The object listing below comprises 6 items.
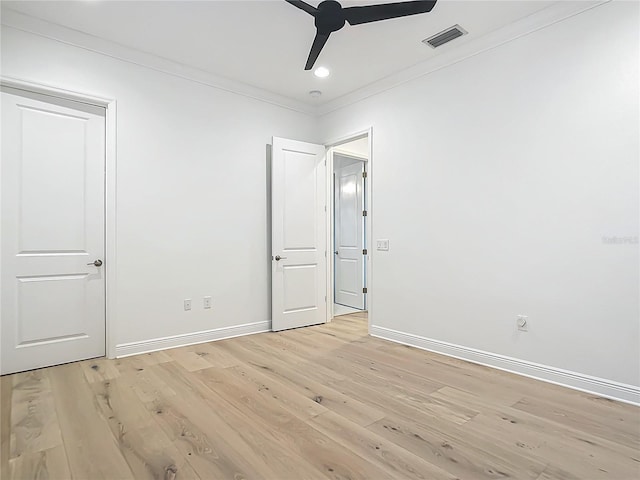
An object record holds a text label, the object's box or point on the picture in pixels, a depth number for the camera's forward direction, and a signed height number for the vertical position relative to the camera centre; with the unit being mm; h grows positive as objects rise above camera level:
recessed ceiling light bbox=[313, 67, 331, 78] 3711 +1780
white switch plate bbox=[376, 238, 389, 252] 3926 -45
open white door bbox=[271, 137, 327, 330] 4242 +86
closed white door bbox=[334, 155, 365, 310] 5793 +100
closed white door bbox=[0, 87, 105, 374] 2852 +84
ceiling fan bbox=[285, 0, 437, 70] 2349 +1550
